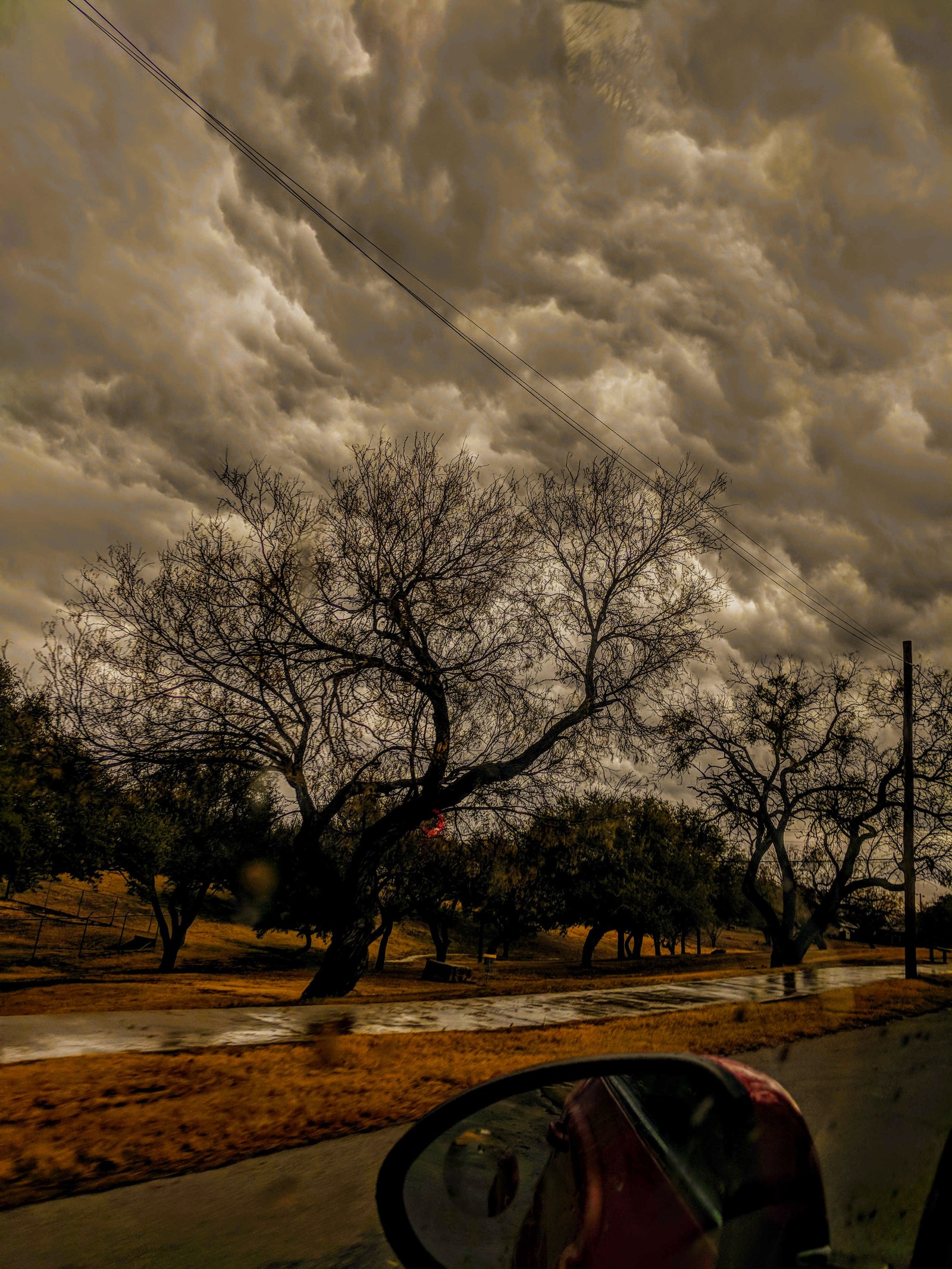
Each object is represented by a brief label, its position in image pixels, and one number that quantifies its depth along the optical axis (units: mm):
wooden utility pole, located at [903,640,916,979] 19828
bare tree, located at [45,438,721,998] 11570
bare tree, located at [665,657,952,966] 24422
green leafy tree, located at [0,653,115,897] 11617
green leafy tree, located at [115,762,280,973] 12219
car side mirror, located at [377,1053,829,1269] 1027
